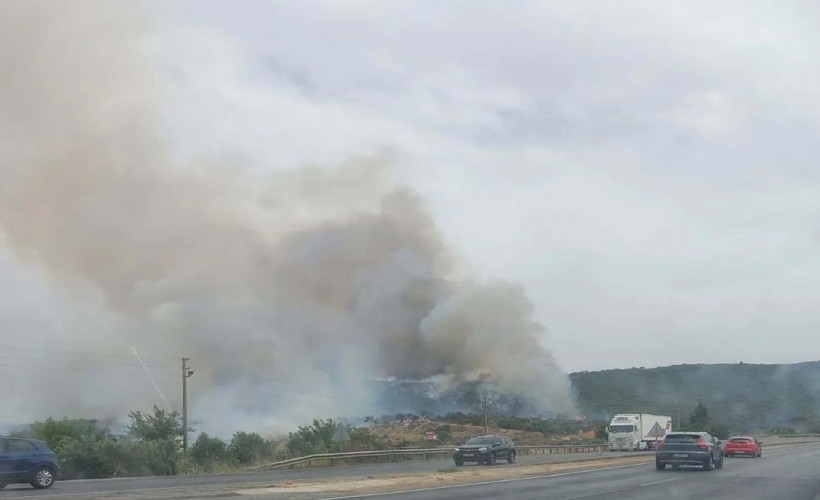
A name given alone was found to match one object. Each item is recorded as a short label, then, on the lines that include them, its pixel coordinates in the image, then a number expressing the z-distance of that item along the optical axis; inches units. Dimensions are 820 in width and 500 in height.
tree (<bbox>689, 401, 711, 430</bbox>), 3533.2
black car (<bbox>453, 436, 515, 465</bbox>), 1546.5
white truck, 2532.0
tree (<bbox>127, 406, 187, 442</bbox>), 1723.7
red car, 1877.5
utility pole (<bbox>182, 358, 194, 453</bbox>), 1744.0
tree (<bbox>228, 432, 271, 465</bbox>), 1610.5
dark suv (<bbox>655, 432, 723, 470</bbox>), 1268.5
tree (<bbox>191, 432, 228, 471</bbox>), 1536.7
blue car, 887.1
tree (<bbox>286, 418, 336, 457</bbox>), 1749.9
